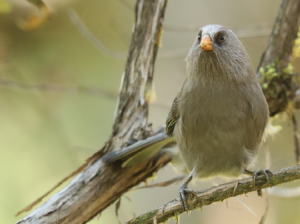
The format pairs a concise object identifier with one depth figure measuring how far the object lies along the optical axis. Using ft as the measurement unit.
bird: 12.61
